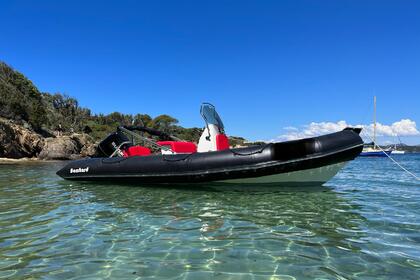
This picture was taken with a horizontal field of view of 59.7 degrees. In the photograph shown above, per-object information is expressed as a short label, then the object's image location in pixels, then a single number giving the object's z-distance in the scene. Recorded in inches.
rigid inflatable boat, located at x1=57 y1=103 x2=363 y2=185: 326.3
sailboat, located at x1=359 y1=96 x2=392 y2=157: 2192.4
